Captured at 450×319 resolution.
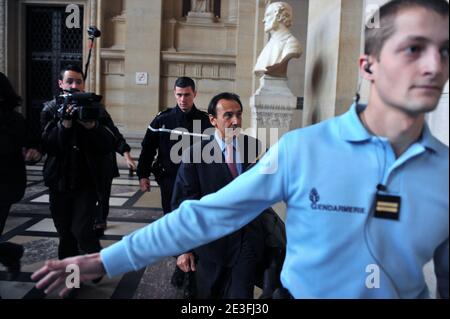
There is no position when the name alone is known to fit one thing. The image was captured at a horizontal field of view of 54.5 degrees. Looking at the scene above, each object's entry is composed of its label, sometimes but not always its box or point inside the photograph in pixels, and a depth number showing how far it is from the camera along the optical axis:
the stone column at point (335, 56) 3.38
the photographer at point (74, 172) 2.89
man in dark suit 2.15
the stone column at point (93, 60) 9.66
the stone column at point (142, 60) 9.45
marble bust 4.39
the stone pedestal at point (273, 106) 4.57
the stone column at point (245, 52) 9.42
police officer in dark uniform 3.59
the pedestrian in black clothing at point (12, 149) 2.59
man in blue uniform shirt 0.87
